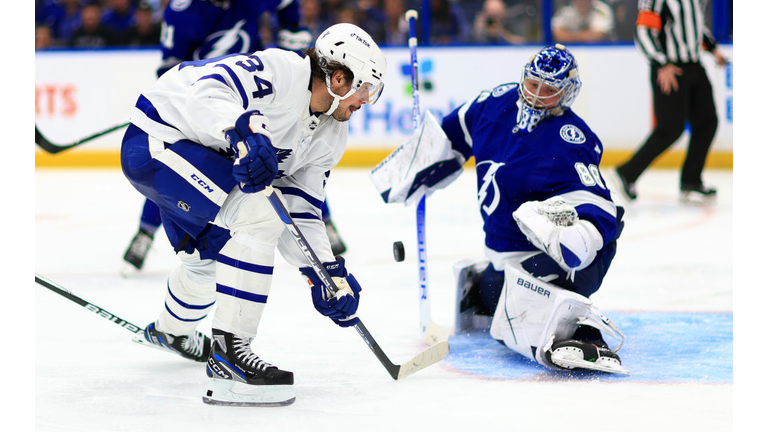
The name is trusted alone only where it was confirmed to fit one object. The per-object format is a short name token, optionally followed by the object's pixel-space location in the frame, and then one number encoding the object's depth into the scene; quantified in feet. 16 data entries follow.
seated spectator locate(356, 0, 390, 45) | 49.42
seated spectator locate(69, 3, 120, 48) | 49.70
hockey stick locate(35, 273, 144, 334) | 15.80
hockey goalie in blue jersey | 16.37
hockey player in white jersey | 14.33
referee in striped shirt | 36.19
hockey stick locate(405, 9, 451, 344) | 18.44
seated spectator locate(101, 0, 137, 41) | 49.80
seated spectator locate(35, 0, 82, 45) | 50.96
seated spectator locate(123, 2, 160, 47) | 49.57
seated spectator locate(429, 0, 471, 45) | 48.57
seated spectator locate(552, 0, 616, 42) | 47.83
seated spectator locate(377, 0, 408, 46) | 49.37
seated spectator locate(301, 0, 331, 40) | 49.80
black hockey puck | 17.44
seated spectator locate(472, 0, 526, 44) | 48.29
